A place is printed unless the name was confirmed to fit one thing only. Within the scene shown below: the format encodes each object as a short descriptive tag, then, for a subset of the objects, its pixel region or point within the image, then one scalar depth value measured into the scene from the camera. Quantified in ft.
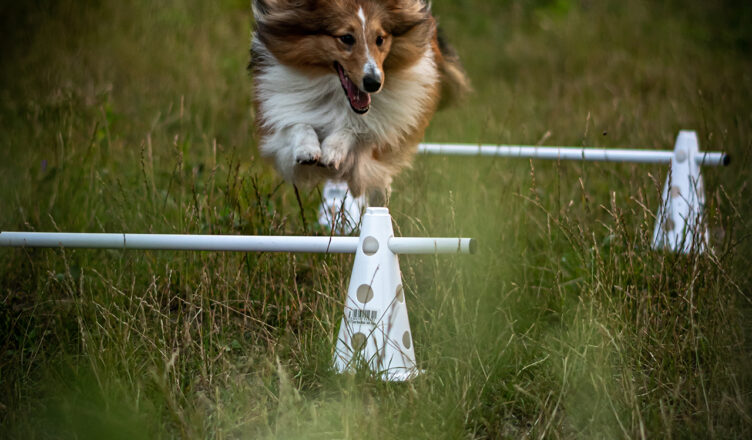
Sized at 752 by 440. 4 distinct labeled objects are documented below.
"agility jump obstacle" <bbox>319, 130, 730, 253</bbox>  23.80
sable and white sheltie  22.26
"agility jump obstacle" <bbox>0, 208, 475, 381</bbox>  15.26
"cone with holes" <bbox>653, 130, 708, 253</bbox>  24.04
